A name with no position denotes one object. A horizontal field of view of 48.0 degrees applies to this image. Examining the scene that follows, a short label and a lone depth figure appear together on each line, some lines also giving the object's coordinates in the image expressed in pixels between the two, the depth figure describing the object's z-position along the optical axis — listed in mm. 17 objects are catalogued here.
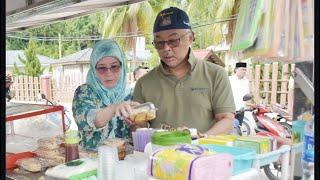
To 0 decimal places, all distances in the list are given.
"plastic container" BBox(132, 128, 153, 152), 1483
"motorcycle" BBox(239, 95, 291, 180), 4581
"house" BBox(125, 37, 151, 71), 12370
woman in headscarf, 1644
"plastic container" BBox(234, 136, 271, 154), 1145
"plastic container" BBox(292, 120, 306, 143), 815
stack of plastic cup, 1159
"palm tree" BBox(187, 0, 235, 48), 9586
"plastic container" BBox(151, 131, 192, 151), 1208
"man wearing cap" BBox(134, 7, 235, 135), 1898
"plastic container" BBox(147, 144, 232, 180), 936
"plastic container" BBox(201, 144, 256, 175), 1050
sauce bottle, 1420
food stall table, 1559
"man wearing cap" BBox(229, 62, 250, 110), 5578
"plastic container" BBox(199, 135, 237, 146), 1198
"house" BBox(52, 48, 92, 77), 15912
